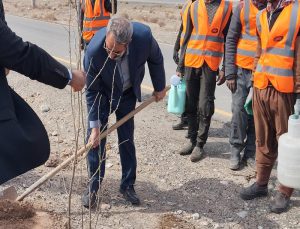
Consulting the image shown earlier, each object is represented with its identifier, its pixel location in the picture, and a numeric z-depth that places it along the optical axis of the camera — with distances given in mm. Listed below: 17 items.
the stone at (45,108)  6283
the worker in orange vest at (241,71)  4438
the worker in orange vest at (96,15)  6496
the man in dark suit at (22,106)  2066
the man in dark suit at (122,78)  3443
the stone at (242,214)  3967
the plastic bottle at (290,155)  3537
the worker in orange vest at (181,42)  5038
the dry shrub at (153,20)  16619
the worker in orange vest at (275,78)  3641
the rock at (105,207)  4053
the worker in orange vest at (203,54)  4820
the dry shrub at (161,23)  15445
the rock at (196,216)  3936
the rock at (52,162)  4766
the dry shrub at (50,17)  17644
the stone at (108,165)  4777
